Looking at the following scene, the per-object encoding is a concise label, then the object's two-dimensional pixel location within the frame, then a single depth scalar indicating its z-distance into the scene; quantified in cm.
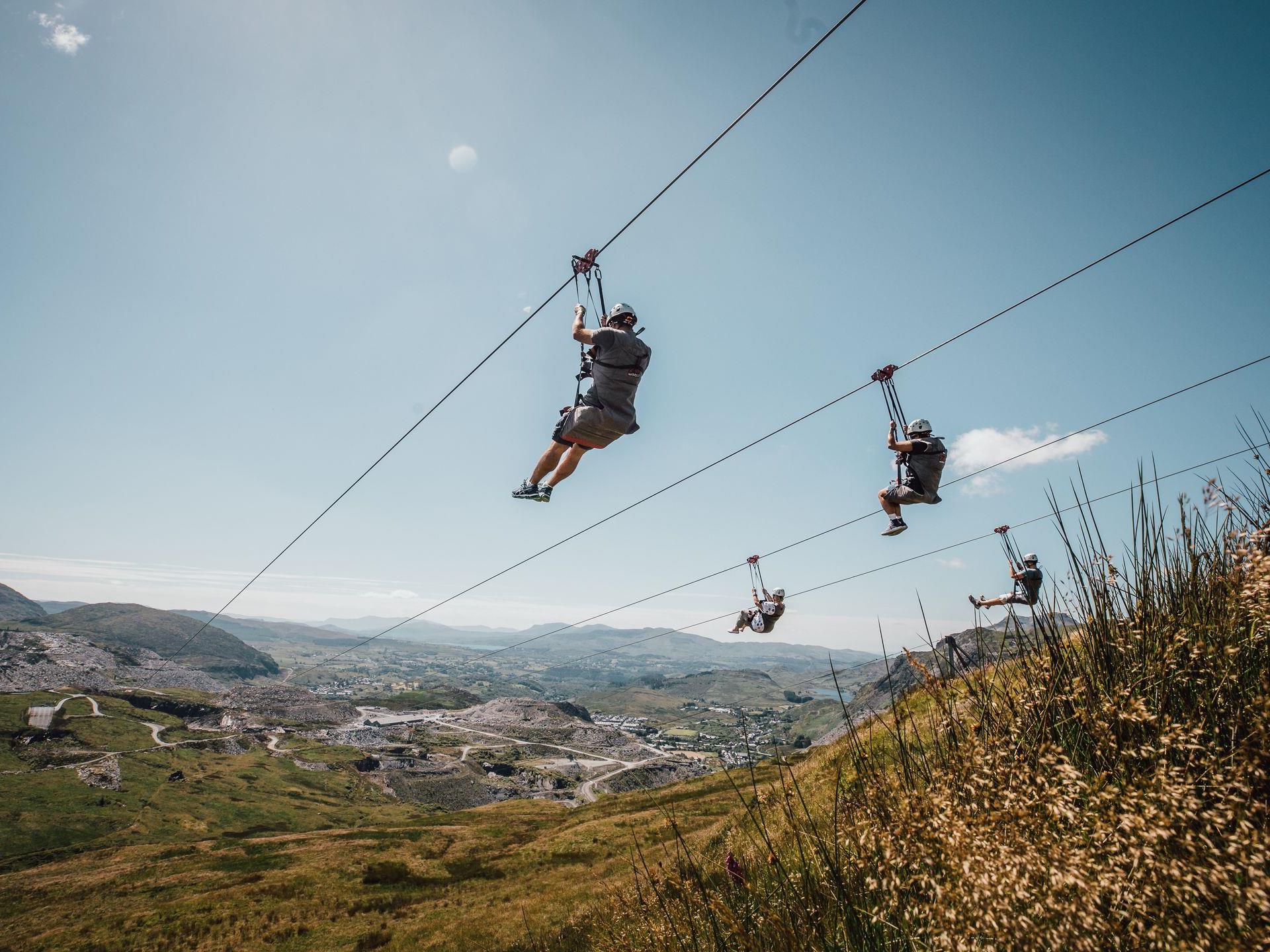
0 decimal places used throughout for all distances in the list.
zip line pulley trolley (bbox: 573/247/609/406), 773
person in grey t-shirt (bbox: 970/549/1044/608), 1523
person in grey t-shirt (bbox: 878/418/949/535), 1052
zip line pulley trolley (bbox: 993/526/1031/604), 1545
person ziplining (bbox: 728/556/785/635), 2216
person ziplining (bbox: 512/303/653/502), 765
